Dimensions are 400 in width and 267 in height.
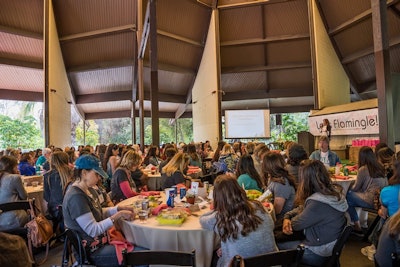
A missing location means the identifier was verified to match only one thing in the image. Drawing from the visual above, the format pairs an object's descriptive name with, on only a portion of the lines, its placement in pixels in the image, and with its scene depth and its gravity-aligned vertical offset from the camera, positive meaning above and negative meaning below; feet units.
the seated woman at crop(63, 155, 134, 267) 7.06 -1.73
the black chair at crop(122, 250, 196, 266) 4.99 -1.97
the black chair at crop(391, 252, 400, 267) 5.51 -2.31
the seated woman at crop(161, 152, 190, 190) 12.60 -1.26
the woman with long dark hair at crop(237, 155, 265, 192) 10.93 -1.22
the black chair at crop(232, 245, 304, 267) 4.89 -2.04
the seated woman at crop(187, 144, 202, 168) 21.48 -1.08
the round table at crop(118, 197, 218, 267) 7.27 -2.40
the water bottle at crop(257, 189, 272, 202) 9.33 -1.78
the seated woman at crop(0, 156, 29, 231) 10.25 -1.60
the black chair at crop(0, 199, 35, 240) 9.71 -2.01
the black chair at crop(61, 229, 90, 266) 7.09 -2.48
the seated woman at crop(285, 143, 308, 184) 12.44 -0.80
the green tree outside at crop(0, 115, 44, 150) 56.90 +2.78
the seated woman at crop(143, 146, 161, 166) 22.72 -1.11
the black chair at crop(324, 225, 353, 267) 6.67 -2.49
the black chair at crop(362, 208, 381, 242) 11.70 -3.67
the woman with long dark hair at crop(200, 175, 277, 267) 5.98 -1.71
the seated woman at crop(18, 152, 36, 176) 18.00 -1.19
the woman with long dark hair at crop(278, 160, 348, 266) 7.15 -1.93
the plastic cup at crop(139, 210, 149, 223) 8.07 -2.00
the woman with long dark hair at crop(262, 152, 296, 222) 9.22 -1.39
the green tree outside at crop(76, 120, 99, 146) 83.82 +3.31
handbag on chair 9.51 -2.76
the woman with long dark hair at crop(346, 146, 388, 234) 11.68 -1.72
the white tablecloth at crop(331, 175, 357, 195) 13.43 -2.05
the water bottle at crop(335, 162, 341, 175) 14.66 -1.59
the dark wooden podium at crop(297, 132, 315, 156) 36.96 -0.23
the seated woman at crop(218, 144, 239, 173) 18.35 -1.19
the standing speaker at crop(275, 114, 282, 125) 57.82 +4.30
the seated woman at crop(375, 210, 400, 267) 5.29 -2.05
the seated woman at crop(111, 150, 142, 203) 11.66 -1.43
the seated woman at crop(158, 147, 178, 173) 16.08 -0.54
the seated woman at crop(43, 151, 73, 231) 11.68 -1.84
